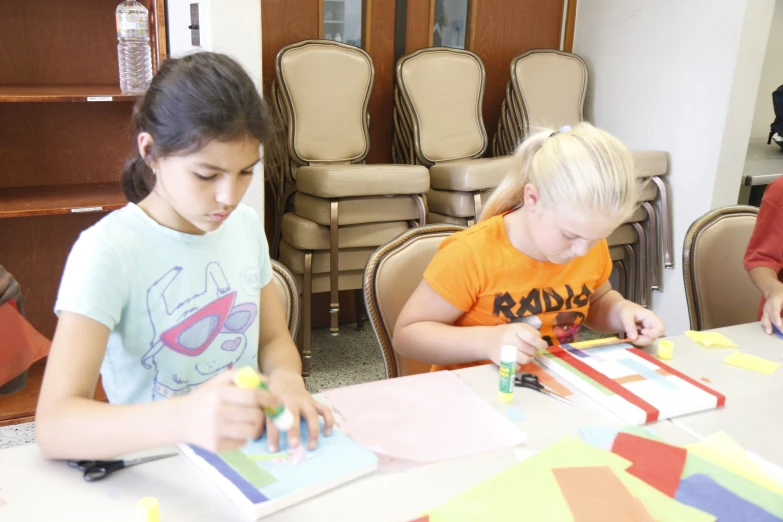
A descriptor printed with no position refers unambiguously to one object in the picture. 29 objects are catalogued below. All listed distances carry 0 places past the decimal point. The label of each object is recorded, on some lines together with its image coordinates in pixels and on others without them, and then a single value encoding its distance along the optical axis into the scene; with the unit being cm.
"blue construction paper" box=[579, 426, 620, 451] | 92
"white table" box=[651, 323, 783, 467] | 98
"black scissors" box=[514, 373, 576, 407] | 108
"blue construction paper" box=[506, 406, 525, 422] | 99
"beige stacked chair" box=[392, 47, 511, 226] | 280
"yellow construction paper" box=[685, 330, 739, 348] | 132
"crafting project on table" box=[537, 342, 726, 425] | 102
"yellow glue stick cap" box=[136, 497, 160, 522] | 69
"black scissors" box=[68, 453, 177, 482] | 78
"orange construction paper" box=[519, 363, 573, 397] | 108
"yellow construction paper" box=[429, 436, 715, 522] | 76
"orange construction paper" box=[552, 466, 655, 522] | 76
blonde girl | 122
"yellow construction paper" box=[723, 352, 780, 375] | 121
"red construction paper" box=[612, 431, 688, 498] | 84
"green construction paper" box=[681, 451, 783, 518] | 81
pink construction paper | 89
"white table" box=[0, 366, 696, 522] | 73
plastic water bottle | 214
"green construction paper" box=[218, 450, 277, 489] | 77
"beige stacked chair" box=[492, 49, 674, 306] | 298
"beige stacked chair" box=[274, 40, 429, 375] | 251
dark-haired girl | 77
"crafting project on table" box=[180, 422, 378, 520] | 74
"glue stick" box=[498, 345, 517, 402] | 103
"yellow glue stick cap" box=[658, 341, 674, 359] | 124
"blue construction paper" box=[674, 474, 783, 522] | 79
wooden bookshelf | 220
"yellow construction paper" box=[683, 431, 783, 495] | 87
